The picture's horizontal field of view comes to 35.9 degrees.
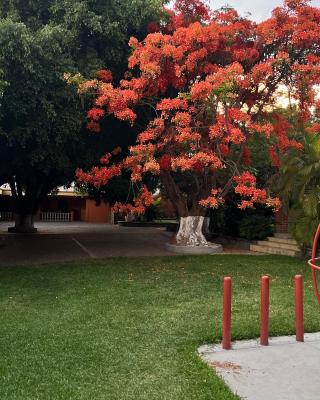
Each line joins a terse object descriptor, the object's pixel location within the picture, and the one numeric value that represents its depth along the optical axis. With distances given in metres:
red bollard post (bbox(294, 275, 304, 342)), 6.38
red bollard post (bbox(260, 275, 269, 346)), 6.21
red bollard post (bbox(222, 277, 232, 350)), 6.05
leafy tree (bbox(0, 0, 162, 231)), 11.30
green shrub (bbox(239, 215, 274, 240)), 17.75
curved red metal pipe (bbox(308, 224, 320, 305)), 4.28
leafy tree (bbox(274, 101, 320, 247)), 13.02
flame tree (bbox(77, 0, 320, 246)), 13.40
